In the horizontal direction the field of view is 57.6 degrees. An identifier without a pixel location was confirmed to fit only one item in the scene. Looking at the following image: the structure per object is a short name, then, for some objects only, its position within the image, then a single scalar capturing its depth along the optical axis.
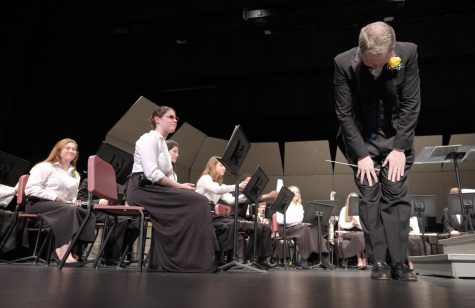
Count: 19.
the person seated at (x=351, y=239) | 5.98
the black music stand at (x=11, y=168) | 4.09
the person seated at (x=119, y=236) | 4.28
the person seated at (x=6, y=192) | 4.05
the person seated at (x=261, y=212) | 6.06
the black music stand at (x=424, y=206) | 5.40
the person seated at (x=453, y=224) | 5.75
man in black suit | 1.99
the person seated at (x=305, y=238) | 5.54
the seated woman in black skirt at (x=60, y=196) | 3.38
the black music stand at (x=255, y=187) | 3.61
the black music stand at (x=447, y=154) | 3.85
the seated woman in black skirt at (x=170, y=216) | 2.65
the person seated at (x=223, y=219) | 3.81
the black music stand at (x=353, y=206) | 5.49
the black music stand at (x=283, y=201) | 4.57
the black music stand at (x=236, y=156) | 2.92
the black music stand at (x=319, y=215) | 5.30
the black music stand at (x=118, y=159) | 3.57
